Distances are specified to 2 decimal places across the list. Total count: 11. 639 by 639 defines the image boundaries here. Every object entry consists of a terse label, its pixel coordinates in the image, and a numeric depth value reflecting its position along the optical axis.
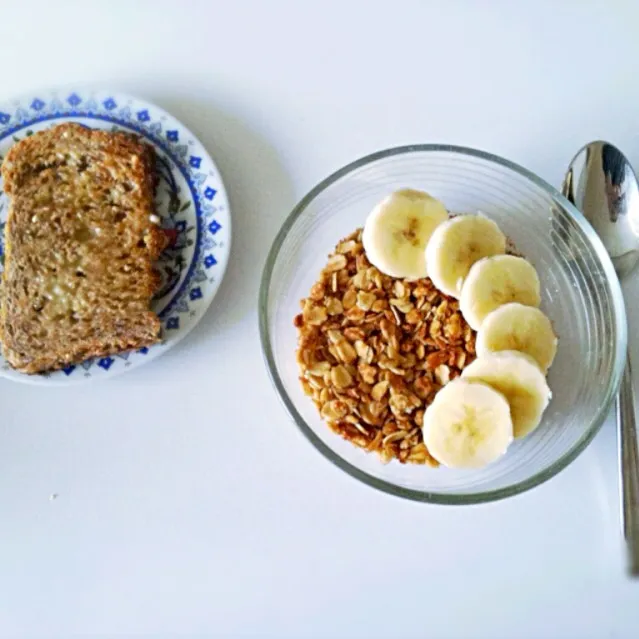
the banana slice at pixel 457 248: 0.34
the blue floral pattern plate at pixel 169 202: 0.37
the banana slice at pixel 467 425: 0.32
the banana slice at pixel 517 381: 0.32
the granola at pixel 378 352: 0.34
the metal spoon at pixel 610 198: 0.36
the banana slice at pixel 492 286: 0.33
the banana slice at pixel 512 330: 0.32
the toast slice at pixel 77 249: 0.37
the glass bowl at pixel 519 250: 0.34
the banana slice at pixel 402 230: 0.35
